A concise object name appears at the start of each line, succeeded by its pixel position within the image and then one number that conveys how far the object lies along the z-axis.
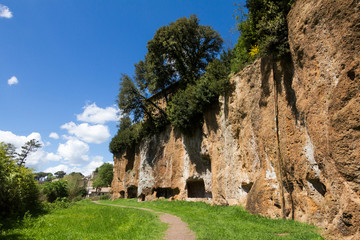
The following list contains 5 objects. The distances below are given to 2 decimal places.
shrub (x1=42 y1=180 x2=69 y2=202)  29.65
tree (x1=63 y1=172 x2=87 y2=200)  47.30
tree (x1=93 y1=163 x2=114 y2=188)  72.01
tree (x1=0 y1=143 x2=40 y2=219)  11.01
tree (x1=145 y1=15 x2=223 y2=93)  25.81
